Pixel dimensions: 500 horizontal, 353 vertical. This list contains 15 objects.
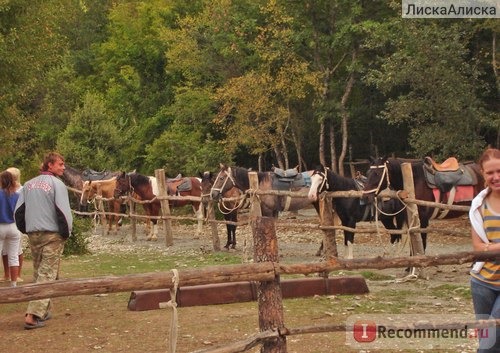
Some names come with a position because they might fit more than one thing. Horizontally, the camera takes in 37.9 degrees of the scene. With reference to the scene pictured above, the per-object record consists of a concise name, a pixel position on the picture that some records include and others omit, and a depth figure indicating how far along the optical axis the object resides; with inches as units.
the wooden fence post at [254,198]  599.8
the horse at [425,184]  491.5
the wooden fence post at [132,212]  848.9
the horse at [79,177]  1025.5
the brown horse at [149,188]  889.5
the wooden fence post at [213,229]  676.6
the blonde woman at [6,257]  421.5
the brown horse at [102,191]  974.7
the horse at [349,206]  512.6
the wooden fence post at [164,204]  749.3
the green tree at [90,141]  1270.9
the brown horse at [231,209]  684.7
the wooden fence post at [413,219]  463.2
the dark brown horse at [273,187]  647.8
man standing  331.9
